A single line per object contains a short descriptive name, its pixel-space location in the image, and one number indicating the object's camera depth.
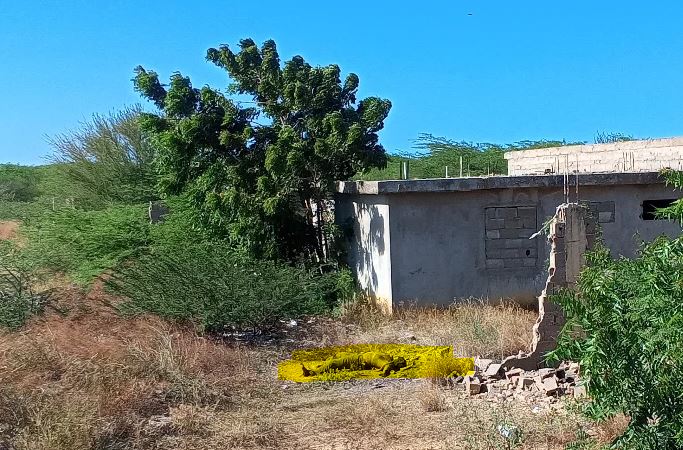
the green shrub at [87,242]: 15.34
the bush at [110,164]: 23.08
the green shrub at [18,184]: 46.03
